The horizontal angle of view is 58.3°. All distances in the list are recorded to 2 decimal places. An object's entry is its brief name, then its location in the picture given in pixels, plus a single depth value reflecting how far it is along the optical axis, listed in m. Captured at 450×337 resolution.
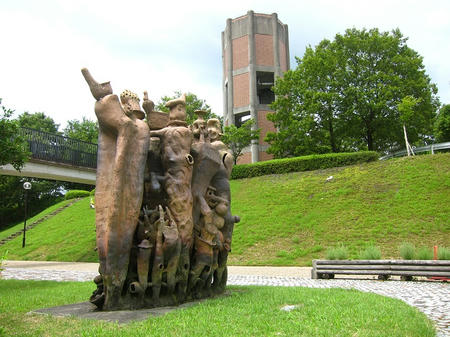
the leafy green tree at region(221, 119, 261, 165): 36.62
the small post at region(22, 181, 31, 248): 23.71
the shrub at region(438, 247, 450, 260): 11.97
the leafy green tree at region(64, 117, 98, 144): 48.26
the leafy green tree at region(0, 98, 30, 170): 11.92
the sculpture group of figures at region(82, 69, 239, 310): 5.94
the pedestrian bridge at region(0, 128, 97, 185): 21.09
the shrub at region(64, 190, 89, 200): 36.75
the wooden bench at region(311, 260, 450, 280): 10.77
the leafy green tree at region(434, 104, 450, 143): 33.44
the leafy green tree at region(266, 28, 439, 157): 32.44
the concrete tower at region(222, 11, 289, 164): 43.03
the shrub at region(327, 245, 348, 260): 13.38
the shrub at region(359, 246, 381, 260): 12.91
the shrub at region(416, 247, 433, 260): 12.11
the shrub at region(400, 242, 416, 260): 12.41
